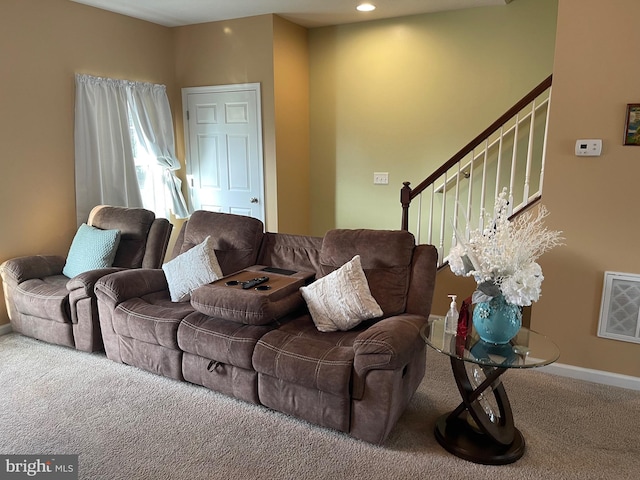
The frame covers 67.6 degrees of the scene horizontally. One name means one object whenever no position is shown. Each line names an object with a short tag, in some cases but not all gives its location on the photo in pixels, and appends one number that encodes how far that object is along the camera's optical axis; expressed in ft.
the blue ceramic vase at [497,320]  7.30
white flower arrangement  7.02
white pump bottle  8.14
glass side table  7.28
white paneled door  16.07
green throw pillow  12.37
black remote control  9.56
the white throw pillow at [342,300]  9.00
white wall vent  9.59
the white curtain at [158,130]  15.72
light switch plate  16.46
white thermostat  9.46
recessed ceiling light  13.94
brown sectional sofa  7.77
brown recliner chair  11.20
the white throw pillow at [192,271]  10.62
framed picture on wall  9.09
